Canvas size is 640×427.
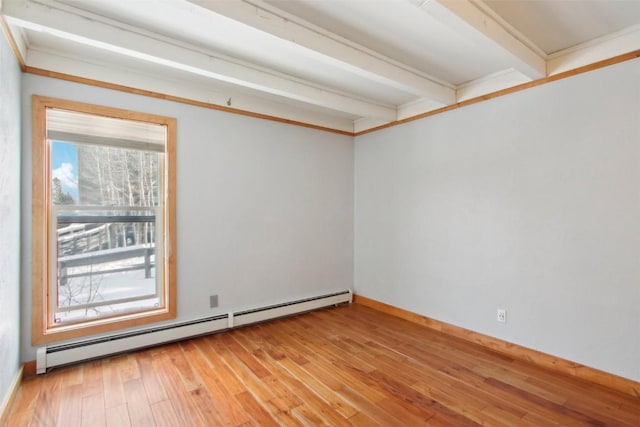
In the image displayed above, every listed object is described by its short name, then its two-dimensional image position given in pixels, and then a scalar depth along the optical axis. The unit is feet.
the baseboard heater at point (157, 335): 8.02
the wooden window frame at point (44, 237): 7.79
